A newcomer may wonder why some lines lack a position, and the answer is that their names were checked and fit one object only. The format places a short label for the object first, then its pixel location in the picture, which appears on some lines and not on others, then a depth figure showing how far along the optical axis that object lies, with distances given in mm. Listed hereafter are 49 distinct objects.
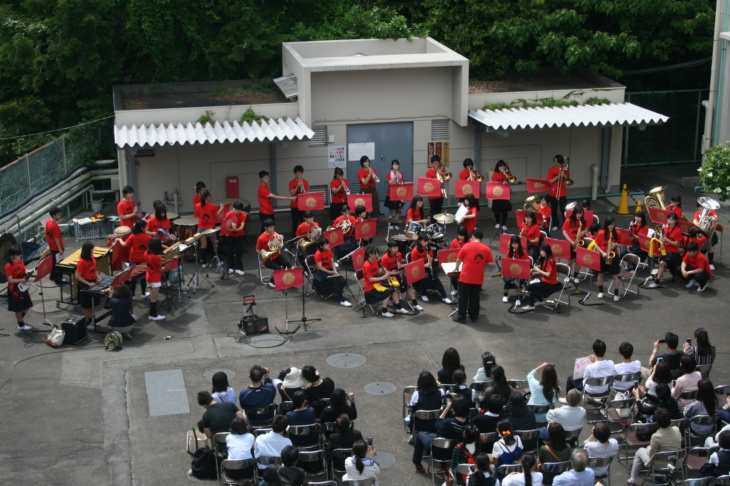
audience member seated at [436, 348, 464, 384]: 12992
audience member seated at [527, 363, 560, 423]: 12438
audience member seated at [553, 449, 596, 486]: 10469
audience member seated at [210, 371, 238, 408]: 12383
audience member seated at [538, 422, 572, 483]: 11125
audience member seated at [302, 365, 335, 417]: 12406
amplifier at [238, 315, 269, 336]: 16609
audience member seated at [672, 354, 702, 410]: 12938
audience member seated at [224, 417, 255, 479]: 11242
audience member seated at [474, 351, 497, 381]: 13070
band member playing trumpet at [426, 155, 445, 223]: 22000
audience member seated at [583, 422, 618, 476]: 11156
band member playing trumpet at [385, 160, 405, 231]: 22102
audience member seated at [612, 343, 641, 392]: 13336
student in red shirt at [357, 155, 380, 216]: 22234
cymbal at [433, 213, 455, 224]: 20484
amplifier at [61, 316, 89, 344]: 16094
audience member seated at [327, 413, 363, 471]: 11422
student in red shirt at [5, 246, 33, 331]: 16234
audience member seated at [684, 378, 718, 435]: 12109
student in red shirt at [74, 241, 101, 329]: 16703
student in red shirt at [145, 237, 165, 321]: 16891
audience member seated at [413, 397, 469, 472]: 11641
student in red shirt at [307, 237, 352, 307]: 17797
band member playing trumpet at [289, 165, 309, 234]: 21219
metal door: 23281
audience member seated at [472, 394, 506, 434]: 11719
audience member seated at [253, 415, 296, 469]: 11242
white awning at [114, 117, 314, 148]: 20766
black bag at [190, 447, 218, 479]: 12031
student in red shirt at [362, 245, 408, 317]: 17281
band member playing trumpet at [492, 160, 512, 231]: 21953
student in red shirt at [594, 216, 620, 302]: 17953
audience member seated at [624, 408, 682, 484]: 11461
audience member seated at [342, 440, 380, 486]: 10742
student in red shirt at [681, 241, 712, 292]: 18438
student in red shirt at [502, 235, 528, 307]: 17438
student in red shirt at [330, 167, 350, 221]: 21484
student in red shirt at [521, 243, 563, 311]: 17359
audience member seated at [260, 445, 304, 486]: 10633
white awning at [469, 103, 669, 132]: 22641
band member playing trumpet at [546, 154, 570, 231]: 22172
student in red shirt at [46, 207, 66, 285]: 18391
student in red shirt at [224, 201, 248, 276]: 19109
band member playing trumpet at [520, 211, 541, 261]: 19044
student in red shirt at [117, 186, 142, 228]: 19500
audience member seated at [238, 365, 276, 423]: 12391
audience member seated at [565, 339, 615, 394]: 13305
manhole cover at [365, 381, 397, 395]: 14438
